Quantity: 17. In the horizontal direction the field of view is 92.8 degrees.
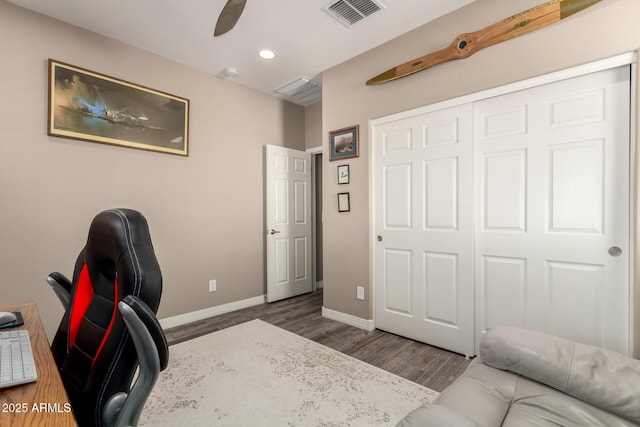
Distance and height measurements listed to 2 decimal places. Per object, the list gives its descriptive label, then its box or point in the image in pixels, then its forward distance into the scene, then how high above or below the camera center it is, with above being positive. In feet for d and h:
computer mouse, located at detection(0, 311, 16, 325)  3.82 -1.37
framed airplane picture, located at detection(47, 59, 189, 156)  8.34 +2.99
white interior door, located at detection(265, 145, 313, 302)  13.32 -0.61
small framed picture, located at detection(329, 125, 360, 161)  10.50 +2.37
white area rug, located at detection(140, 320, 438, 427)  5.74 -3.92
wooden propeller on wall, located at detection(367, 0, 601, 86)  6.60 +4.26
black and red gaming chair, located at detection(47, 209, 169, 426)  2.67 -1.12
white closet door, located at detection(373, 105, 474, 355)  8.22 -0.57
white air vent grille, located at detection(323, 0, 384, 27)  7.82 +5.30
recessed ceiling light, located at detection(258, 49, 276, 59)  10.01 +5.19
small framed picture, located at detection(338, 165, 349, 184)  10.80 +1.26
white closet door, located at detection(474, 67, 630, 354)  6.22 -0.01
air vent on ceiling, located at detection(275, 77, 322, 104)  12.38 +5.15
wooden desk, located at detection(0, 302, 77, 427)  2.07 -1.43
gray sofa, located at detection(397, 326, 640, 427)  3.20 -2.13
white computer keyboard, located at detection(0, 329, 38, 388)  2.52 -1.39
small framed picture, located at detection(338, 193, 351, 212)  10.77 +0.22
